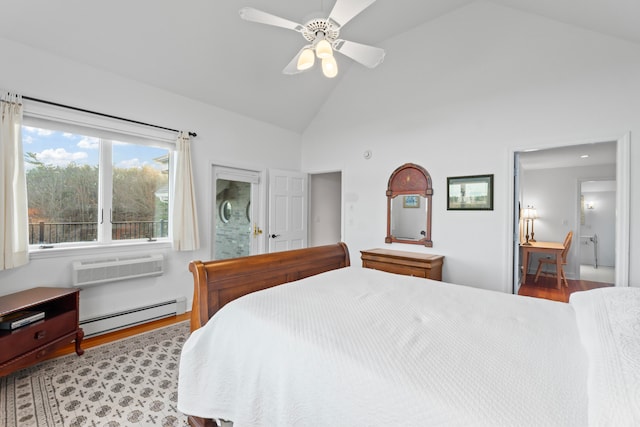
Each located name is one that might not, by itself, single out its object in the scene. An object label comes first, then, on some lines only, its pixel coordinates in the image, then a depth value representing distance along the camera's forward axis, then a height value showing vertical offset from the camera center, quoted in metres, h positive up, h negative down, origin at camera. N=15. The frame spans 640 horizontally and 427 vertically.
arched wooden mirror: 3.78 +0.09
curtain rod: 2.60 +0.97
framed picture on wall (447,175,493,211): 3.30 +0.24
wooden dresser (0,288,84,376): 2.03 -0.92
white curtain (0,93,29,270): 2.41 +0.16
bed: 0.79 -0.50
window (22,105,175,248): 2.76 +0.27
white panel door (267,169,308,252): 4.61 +0.02
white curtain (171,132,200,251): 3.50 +0.10
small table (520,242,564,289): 4.71 -0.61
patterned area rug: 1.79 -1.28
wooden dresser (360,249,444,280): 3.35 -0.61
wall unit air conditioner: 2.83 -0.62
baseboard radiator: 2.94 -1.17
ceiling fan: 1.89 +1.27
